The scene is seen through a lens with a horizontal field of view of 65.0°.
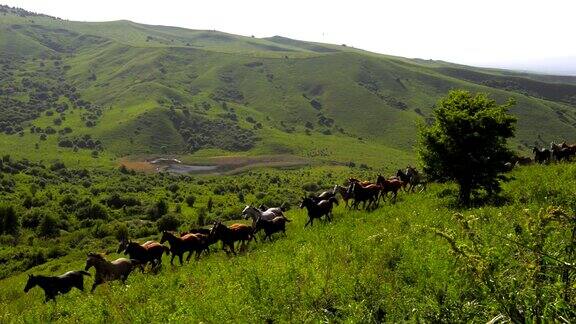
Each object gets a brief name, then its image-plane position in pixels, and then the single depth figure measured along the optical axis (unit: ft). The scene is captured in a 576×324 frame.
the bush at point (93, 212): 264.52
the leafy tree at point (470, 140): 72.08
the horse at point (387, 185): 98.64
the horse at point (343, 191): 98.29
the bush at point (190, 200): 310.24
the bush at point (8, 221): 221.87
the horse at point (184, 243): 78.28
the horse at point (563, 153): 115.56
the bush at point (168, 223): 215.45
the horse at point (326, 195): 103.09
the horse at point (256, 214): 89.70
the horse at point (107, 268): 67.41
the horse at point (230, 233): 78.59
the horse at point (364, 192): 92.53
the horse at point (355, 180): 98.53
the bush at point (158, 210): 264.37
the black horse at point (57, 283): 65.72
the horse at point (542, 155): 122.11
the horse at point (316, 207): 87.61
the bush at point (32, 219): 237.02
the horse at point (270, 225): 82.79
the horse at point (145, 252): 75.66
